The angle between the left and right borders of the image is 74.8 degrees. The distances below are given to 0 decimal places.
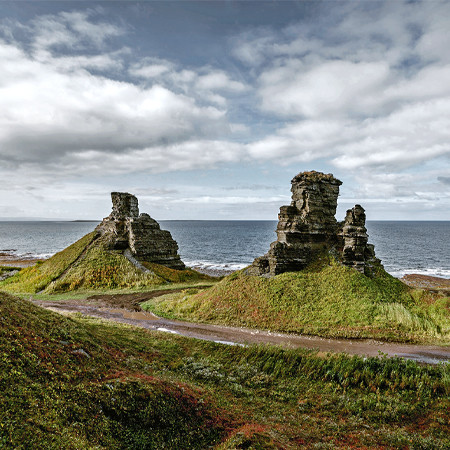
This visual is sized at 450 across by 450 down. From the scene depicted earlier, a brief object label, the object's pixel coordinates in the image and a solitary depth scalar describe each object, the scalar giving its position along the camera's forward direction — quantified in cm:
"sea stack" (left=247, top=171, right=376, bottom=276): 3531
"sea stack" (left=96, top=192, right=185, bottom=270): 5556
